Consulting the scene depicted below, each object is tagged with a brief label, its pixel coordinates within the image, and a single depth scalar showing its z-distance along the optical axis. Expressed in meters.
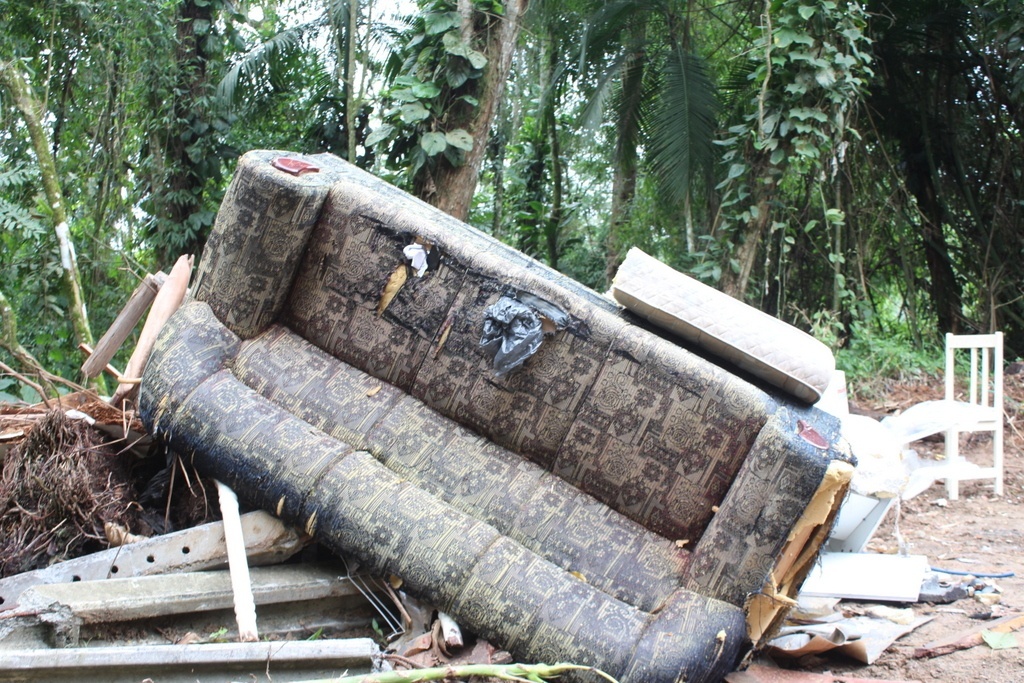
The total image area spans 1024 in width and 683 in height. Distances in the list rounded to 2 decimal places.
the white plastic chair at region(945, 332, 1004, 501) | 5.20
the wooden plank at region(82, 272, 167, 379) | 3.77
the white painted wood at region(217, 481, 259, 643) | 2.55
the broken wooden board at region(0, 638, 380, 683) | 2.05
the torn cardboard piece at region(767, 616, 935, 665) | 2.78
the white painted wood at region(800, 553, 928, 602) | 3.42
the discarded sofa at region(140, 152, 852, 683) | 2.63
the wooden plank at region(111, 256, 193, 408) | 3.45
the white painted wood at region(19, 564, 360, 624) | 2.45
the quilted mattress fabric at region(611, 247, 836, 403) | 2.81
